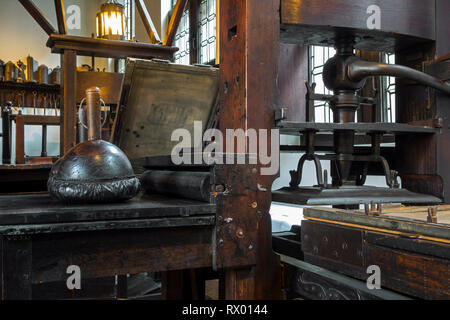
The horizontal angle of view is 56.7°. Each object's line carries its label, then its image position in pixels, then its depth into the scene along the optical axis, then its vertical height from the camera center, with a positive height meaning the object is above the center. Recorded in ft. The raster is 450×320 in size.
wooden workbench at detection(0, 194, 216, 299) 3.08 -0.61
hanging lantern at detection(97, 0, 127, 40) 12.23 +4.19
